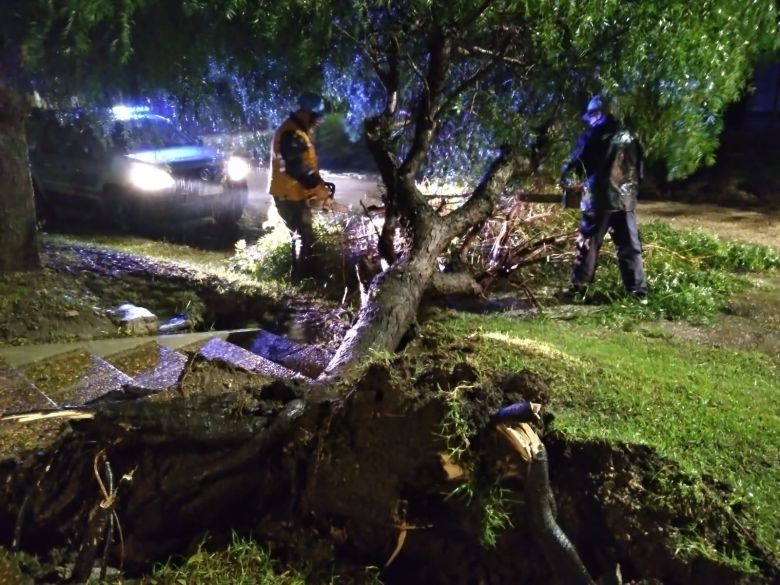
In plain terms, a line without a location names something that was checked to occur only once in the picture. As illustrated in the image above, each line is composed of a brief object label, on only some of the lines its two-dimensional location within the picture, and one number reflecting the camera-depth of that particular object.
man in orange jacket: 7.43
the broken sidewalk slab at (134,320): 6.12
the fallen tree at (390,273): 3.18
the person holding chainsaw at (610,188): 6.39
